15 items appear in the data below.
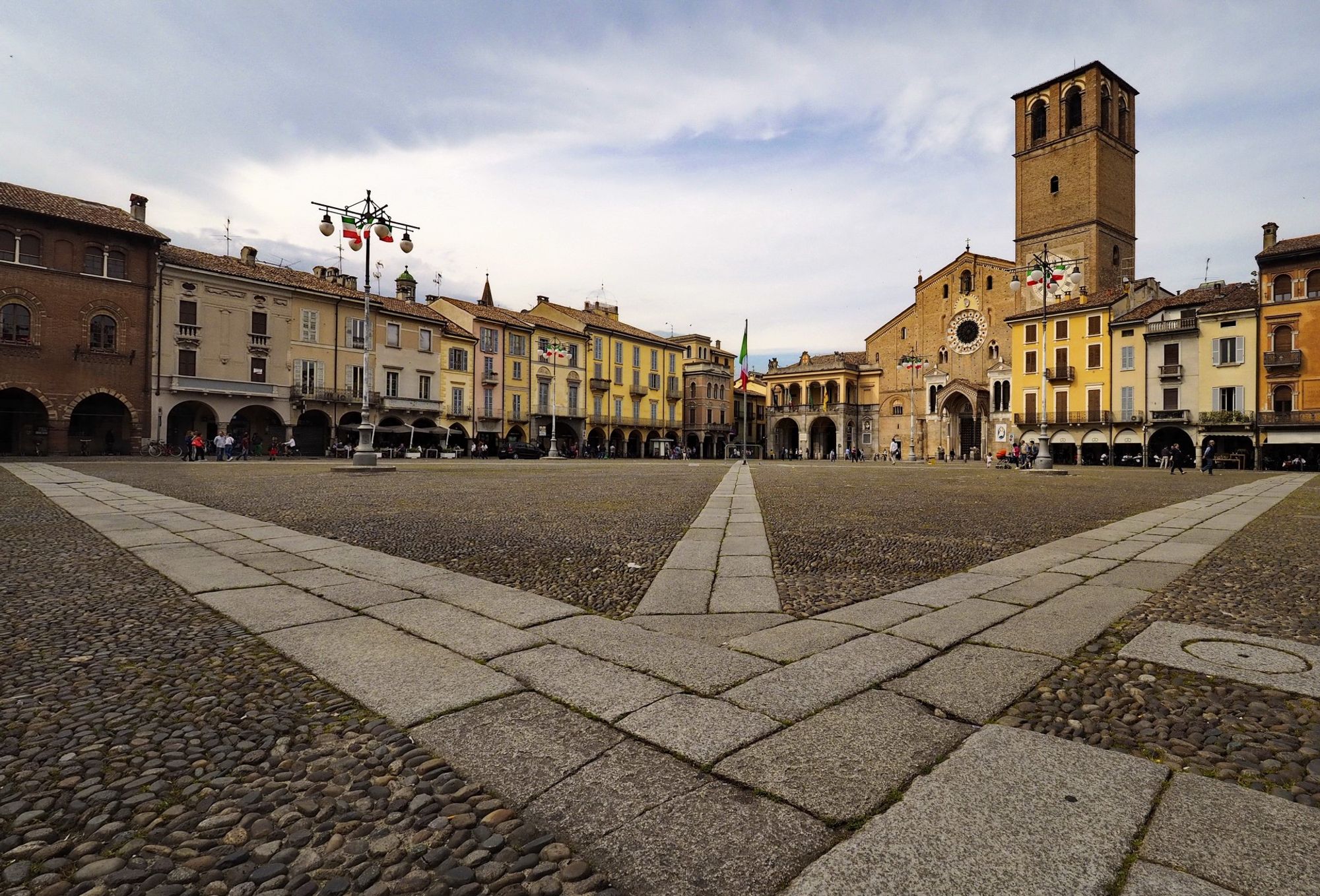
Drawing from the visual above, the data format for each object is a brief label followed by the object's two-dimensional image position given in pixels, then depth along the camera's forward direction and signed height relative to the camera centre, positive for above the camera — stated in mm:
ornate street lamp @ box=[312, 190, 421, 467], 18188 +5864
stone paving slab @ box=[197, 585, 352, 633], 3408 -887
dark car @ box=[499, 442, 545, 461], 42000 -254
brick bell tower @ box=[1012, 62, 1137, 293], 48750 +21179
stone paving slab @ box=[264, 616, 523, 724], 2371 -889
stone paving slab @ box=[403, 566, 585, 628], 3484 -865
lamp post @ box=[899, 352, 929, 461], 53219 +6493
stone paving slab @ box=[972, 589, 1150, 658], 3119 -876
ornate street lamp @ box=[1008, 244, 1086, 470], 24438 +6432
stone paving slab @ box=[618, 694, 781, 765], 1993 -877
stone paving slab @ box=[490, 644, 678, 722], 2322 -877
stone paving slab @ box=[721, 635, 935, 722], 2336 -870
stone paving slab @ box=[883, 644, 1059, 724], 2355 -876
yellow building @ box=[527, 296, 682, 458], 56750 +6007
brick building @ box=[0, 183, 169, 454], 29156 +5338
